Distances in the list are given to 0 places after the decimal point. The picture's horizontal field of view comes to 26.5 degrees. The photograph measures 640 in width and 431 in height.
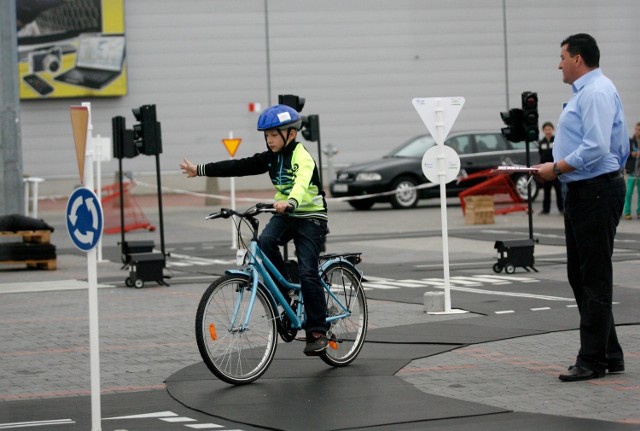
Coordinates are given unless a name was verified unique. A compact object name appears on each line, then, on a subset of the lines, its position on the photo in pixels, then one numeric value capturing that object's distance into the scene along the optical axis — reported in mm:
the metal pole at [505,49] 45469
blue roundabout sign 7723
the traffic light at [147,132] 18984
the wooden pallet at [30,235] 20719
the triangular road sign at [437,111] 13680
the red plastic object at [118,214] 29031
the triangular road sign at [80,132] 7797
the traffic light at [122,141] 20031
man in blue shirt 8852
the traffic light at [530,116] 18188
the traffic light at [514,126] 18219
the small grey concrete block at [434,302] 13461
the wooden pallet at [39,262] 20500
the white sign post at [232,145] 23281
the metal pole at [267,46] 42969
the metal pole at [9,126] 21078
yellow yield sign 23281
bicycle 9078
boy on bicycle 9477
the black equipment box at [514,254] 17953
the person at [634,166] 26984
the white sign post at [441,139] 13680
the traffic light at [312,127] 19953
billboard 40562
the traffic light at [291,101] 17245
